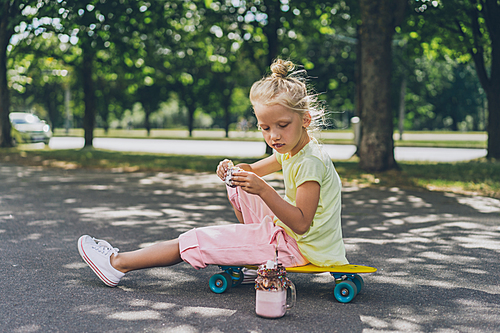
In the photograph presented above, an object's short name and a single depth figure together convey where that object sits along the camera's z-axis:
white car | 24.06
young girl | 2.96
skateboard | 3.10
